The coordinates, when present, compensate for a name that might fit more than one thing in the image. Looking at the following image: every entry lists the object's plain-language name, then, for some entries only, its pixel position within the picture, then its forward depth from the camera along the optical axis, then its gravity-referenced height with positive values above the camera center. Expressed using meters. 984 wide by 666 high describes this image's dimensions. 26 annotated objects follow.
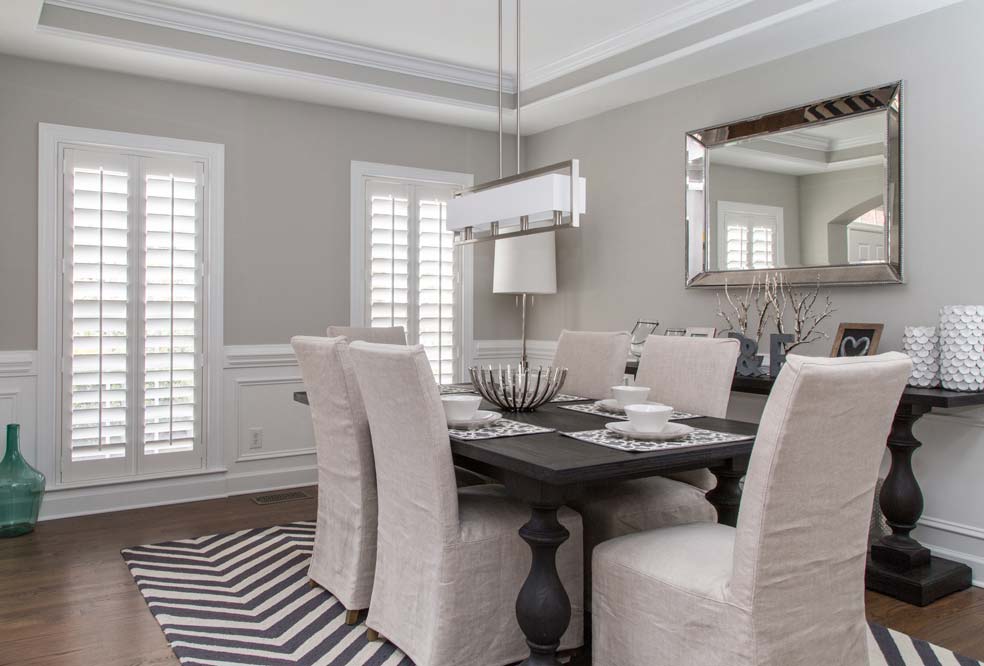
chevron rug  2.41 -1.03
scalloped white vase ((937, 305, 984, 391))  2.87 -0.06
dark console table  2.92 -0.86
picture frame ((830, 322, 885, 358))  3.27 -0.04
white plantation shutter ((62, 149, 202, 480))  3.99 +0.05
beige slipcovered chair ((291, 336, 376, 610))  2.63 -0.50
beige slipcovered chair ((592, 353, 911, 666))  1.68 -0.54
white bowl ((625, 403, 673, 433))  2.22 -0.26
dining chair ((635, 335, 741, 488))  2.90 -0.18
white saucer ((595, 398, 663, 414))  2.88 -0.30
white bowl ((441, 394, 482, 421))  2.45 -0.26
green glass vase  3.61 -0.80
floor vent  4.34 -0.99
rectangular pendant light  2.76 +0.48
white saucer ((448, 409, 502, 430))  2.47 -0.31
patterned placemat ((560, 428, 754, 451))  2.15 -0.33
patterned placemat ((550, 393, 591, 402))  3.34 -0.31
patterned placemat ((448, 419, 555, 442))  2.32 -0.33
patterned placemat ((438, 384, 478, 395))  3.44 -0.29
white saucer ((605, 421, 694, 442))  2.24 -0.31
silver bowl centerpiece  2.89 -0.22
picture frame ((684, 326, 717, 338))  4.03 -0.02
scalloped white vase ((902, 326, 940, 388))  3.00 -0.10
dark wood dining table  1.96 -0.38
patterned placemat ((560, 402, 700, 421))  2.77 -0.32
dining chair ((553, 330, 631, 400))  3.53 -0.15
